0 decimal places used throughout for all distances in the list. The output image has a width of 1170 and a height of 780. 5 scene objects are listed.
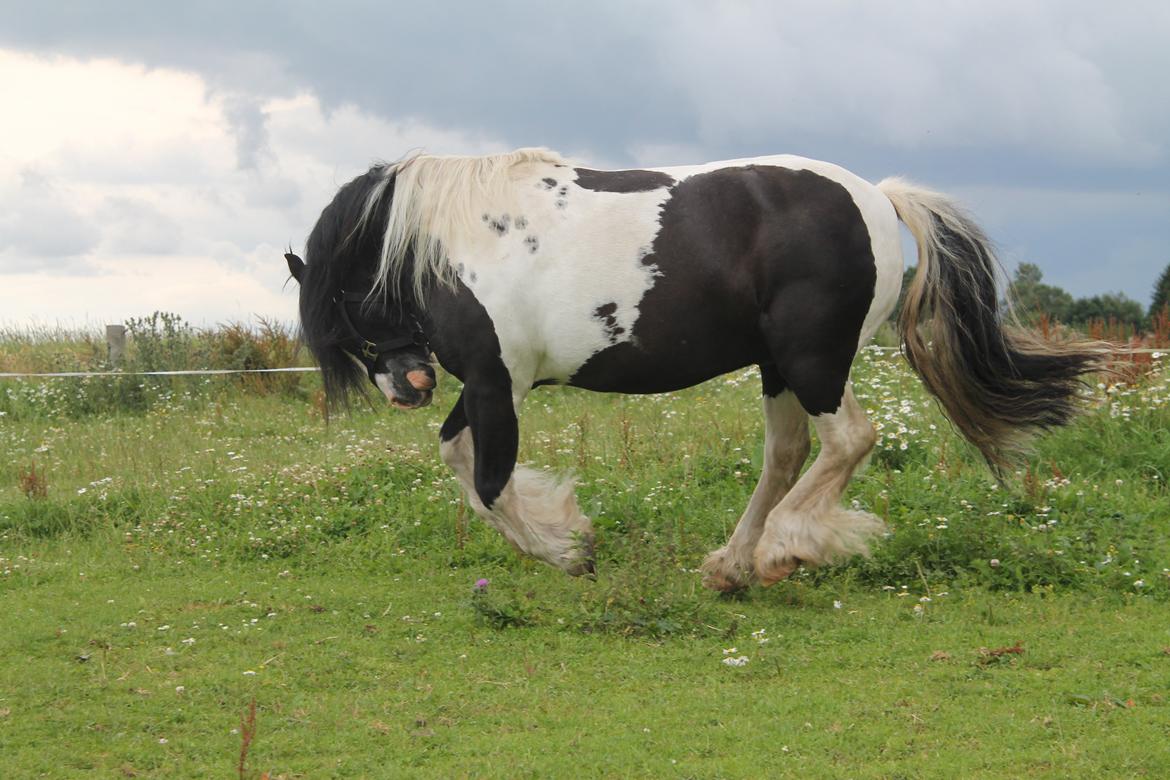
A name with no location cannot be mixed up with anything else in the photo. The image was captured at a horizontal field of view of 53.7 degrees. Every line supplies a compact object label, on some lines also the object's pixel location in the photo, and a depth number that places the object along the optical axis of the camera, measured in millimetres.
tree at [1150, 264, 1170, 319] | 27952
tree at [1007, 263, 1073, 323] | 33859
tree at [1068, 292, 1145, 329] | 32875
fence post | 13406
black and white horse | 5414
